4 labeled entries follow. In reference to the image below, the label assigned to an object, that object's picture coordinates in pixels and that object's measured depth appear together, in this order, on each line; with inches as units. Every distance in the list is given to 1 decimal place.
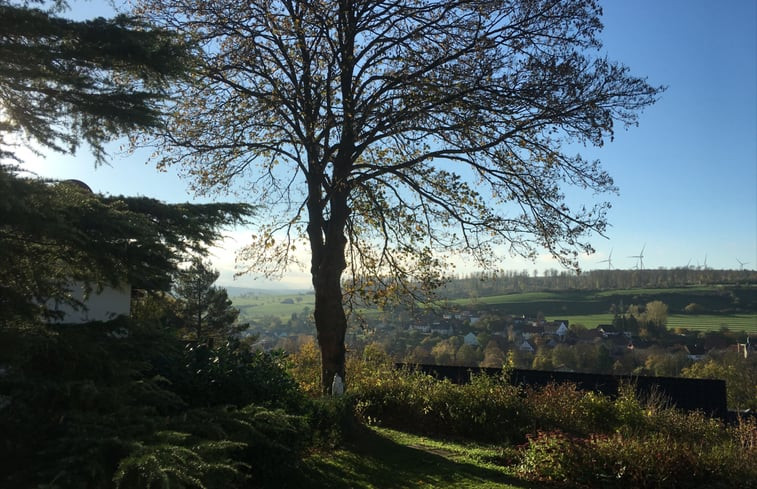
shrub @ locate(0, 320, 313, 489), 150.3
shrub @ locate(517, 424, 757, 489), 259.9
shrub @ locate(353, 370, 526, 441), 393.7
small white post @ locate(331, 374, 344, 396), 411.8
